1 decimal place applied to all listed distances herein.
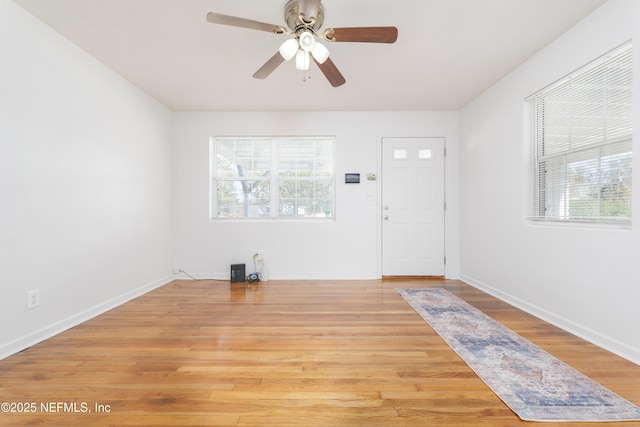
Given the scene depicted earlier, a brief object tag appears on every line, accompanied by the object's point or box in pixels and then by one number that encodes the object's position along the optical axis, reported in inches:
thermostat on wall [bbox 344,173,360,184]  162.6
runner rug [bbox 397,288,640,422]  53.9
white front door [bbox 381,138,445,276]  164.2
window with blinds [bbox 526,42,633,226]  76.7
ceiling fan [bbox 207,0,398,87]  69.2
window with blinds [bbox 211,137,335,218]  167.2
